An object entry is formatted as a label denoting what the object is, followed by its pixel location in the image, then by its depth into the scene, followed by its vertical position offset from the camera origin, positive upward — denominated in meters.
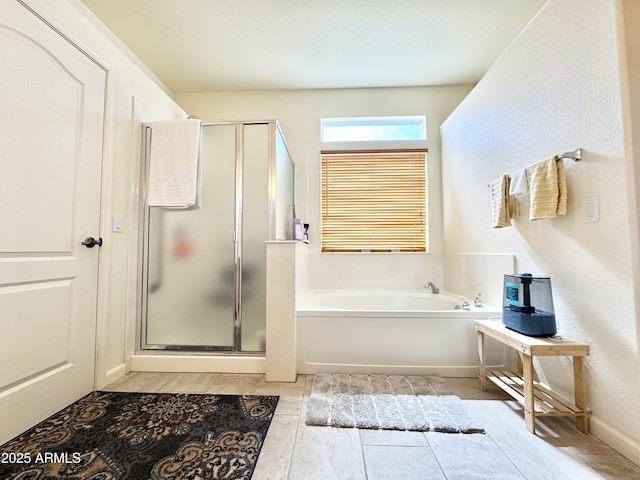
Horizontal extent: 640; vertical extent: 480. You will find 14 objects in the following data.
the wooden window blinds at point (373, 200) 2.99 +0.61
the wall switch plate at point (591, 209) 1.25 +0.21
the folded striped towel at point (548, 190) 1.40 +0.35
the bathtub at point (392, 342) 1.84 -0.62
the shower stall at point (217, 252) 1.97 +0.02
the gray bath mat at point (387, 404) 1.33 -0.84
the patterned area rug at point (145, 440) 1.04 -0.84
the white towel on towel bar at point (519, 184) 1.62 +0.44
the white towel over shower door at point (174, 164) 1.91 +0.66
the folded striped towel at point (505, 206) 1.79 +0.33
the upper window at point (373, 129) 3.05 +1.46
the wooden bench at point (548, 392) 1.25 -0.63
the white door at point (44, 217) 1.21 +0.19
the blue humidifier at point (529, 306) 1.37 -0.29
